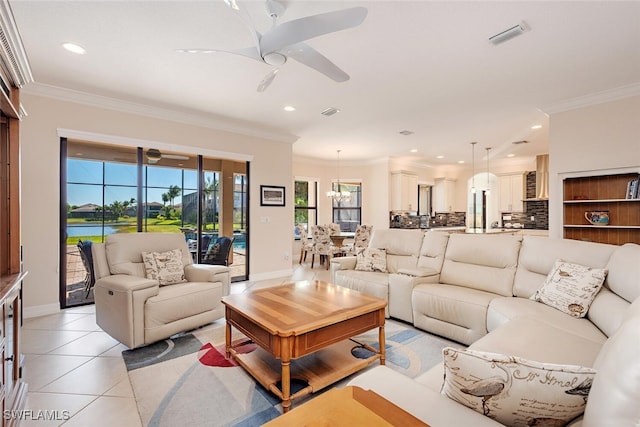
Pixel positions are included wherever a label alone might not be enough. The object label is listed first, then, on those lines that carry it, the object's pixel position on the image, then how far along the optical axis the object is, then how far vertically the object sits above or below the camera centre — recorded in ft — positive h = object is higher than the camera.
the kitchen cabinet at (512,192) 27.04 +1.99
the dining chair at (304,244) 23.13 -2.55
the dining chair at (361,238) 21.67 -1.86
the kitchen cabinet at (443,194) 31.76 +2.07
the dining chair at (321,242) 22.24 -2.24
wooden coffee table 6.16 -2.76
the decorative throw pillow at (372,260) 12.50 -2.05
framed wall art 18.12 +1.09
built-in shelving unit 12.83 +0.30
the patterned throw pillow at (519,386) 2.76 -1.67
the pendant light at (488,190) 29.76 +2.36
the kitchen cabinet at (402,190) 26.91 +2.13
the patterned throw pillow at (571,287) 7.20 -1.91
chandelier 25.90 +1.60
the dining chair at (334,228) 23.73 -1.26
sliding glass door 12.98 +0.62
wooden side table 2.68 -1.92
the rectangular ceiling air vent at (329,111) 14.36 +5.09
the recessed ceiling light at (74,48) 8.80 +5.03
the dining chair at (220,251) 15.66 -2.10
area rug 5.95 -4.10
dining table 21.36 -2.00
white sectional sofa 2.47 -2.24
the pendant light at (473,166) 23.32 +4.92
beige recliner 8.48 -2.58
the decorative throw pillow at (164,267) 10.30 -1.97
